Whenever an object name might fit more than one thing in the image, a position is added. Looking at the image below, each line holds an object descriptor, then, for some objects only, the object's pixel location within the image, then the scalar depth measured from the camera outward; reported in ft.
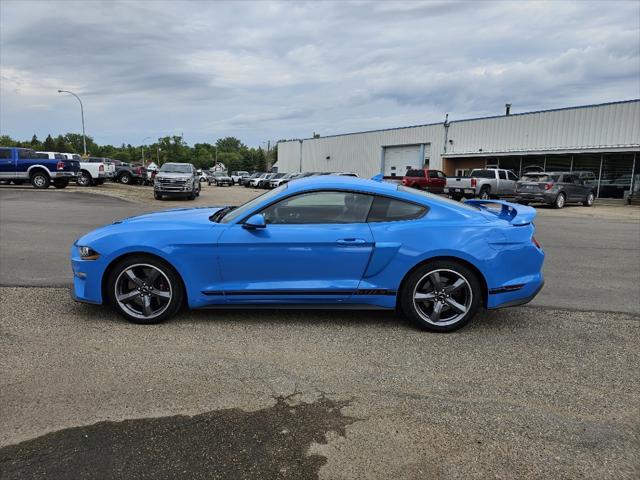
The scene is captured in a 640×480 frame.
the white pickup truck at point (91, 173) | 95.09
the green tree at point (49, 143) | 445.74
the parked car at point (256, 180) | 148.54
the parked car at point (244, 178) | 163.96
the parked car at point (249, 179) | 154.67
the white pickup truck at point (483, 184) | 80.23
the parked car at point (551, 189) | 73.51
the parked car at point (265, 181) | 143.54
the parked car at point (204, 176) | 174.33
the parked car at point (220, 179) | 168.25
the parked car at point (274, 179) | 138.42
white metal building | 93.04
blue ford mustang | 14.66
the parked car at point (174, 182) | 72.38
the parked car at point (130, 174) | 116.37
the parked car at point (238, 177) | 173.99
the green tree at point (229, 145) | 597.52
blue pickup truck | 80.84
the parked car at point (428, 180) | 91.35
